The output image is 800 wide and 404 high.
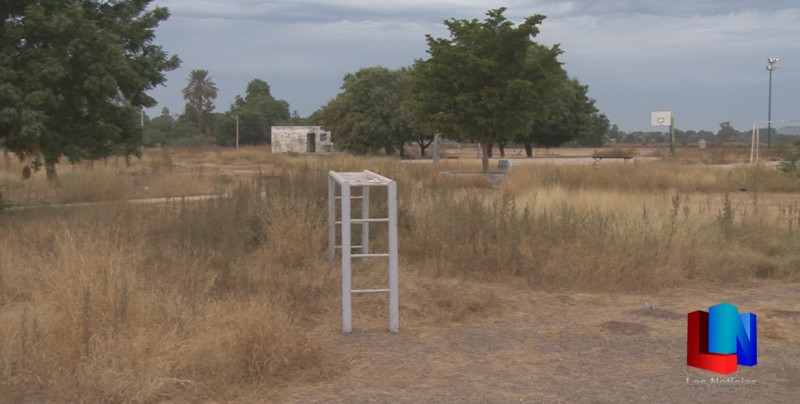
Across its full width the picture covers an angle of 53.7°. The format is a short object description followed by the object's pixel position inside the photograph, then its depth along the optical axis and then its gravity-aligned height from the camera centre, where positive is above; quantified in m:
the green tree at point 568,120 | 62.31 +1.94
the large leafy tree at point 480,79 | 26.14 +2.24
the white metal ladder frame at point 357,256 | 6.27 -0.84
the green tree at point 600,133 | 100.18 +1.50
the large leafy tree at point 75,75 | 10.80 +1.03
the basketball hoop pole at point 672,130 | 52.17 +1.02
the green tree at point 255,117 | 94.62 +3.62
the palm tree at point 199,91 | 107.94 +7.51
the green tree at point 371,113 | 53.62 +2.21
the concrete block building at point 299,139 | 73.19 +0.59
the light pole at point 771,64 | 57.06 +5.77
